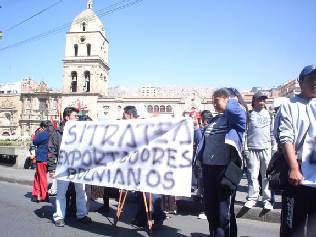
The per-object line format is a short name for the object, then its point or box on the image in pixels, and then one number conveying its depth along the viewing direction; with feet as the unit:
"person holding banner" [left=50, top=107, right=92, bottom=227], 20.62
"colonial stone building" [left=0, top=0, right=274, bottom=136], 250.37
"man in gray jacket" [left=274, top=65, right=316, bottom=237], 10.78
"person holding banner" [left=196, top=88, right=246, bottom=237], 14.38
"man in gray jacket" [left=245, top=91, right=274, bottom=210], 22.02
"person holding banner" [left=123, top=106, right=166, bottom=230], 19.77
